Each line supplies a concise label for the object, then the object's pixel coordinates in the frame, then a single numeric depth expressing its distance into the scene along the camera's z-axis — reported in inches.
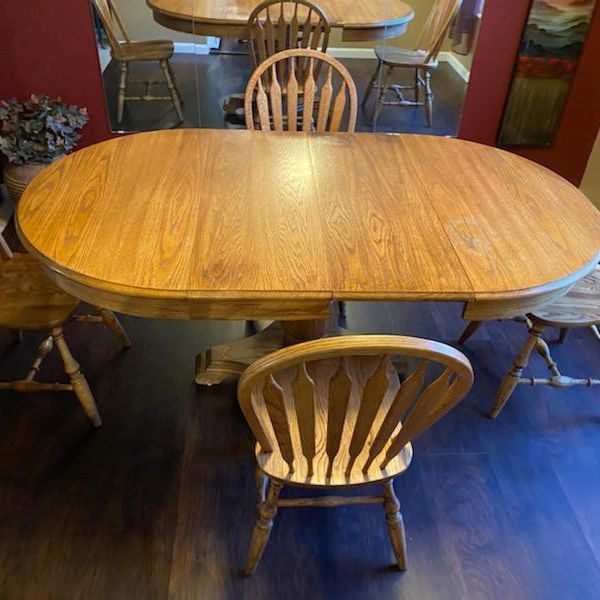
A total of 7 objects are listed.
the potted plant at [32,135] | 99.3
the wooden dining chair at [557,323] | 65.2
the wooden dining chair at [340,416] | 36.6
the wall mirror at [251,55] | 102.8
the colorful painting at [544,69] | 103.6
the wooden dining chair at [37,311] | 61.0
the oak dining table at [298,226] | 46.6
